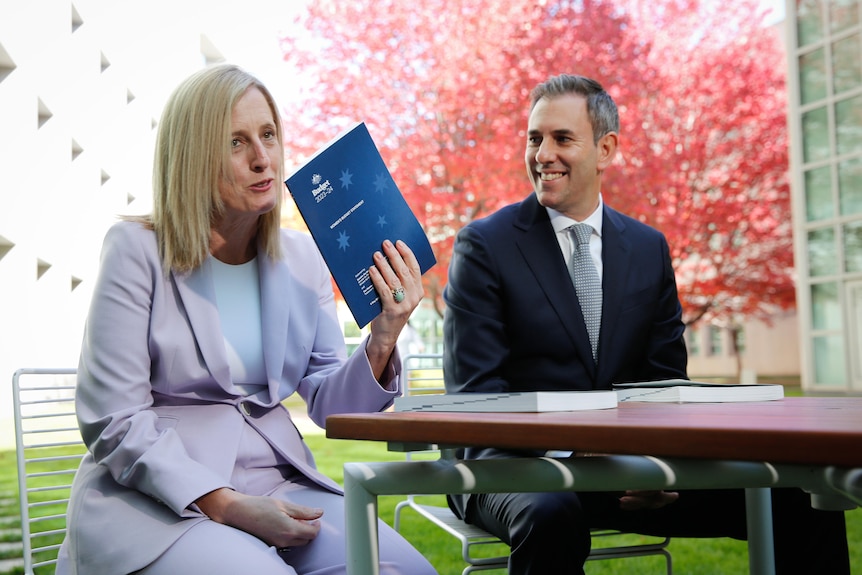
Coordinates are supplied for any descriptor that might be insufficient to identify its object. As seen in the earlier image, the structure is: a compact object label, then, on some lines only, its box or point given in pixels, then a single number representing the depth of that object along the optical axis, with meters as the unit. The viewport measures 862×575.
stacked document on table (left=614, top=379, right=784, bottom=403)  1.49
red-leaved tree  11.34
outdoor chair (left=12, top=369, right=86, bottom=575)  2.08
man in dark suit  2.17
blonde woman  1.63
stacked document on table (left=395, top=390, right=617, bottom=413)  1.21
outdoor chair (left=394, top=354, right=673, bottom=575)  2.12
